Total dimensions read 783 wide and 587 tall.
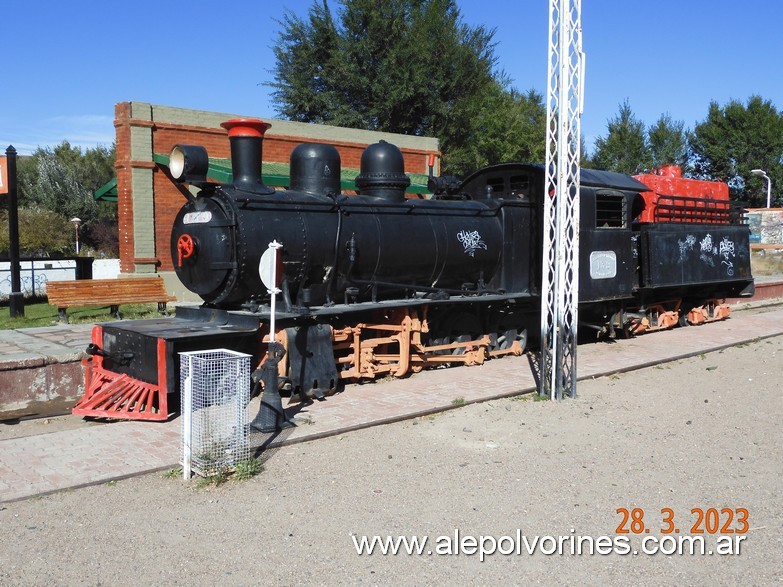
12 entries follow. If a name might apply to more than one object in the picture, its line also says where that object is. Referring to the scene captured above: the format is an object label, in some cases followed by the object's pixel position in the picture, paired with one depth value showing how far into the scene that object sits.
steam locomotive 7.48
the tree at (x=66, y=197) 36.97
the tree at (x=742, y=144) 44.78
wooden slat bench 12.05
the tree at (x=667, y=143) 47.44
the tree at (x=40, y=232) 28.86
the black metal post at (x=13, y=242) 12.64
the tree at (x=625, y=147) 47.16
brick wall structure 15.39
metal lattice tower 7.47
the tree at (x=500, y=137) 29.31
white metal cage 5.27
